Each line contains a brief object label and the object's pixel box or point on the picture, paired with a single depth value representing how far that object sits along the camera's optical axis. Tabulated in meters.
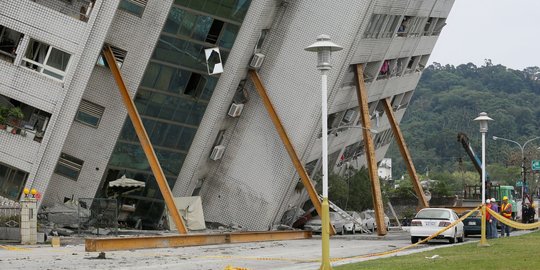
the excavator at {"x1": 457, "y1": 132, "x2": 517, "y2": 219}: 60.57
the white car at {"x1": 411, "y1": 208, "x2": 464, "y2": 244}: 38.06
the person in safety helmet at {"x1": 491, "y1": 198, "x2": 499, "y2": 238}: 40.91
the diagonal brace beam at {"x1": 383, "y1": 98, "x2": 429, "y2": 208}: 57.97
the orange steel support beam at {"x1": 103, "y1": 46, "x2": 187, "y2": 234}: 39.16
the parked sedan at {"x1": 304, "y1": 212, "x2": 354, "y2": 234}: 52.52
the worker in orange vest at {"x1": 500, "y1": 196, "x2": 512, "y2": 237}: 43.25
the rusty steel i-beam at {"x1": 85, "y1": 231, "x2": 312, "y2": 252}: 29.55
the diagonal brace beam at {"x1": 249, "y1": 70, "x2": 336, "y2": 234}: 46.16
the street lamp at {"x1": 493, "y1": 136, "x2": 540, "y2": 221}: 67.12
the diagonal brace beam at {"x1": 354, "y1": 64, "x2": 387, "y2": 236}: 47.41
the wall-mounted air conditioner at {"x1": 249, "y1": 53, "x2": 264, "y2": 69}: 45.66
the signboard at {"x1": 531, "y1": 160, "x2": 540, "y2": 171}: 79.38
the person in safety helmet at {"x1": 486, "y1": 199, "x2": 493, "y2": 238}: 40.25
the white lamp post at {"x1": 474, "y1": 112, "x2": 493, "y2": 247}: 35.28
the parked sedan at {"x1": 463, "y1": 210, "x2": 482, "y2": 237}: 45.00
